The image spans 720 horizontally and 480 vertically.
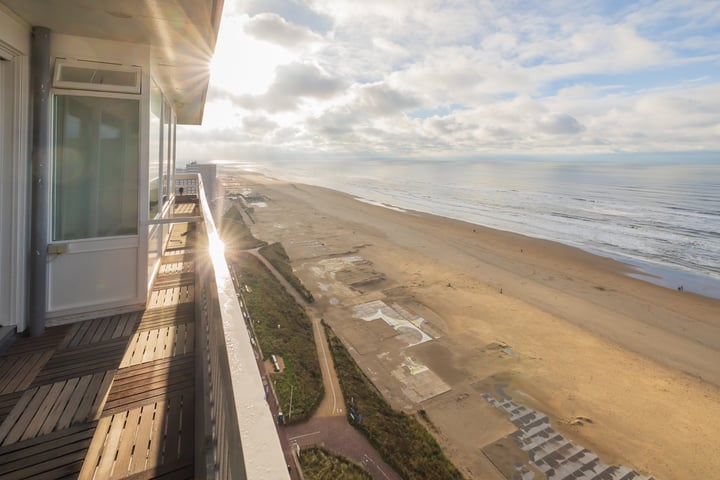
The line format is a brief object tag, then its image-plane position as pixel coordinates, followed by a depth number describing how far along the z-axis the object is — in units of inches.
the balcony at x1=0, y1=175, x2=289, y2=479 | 54.8
